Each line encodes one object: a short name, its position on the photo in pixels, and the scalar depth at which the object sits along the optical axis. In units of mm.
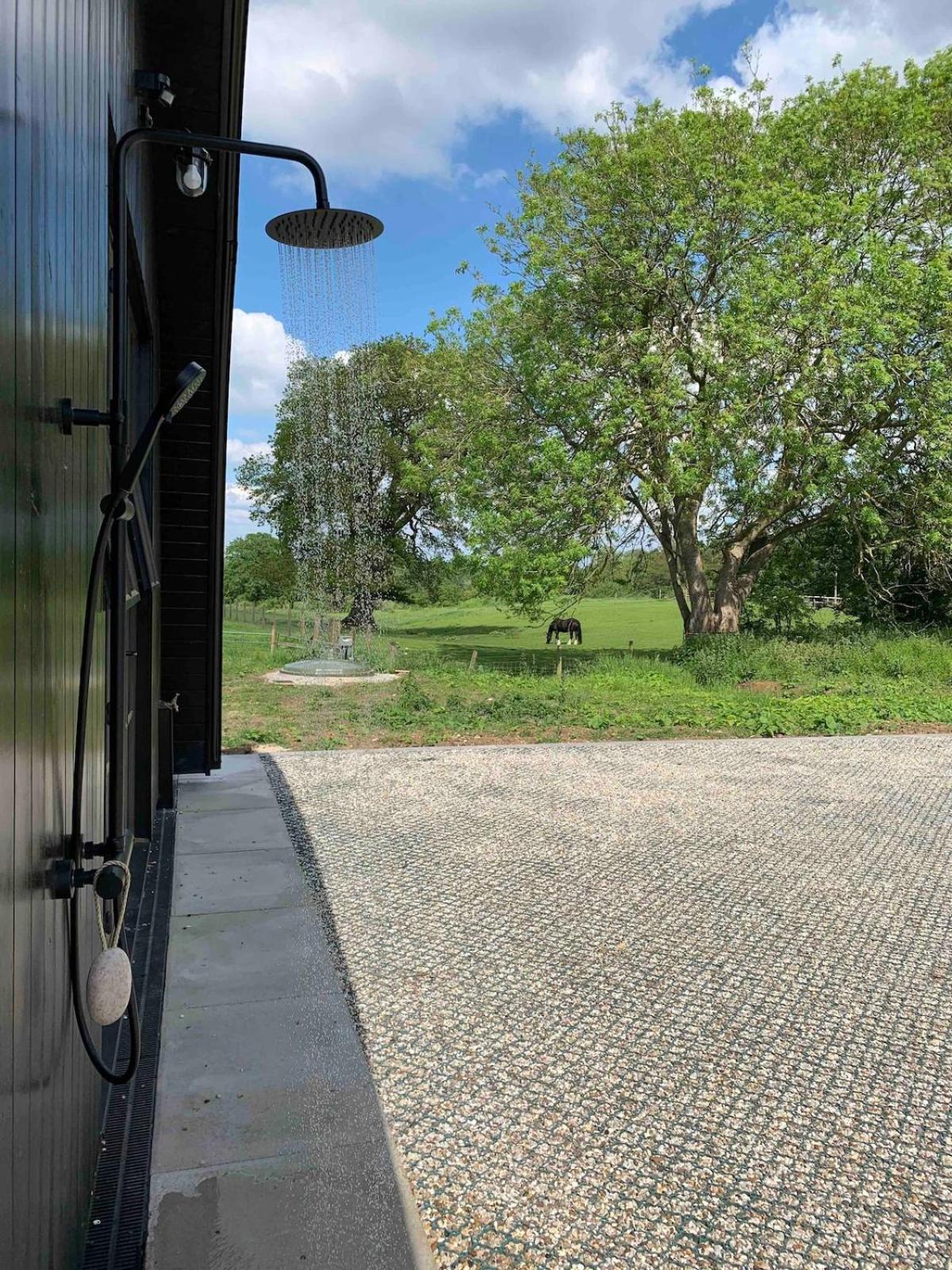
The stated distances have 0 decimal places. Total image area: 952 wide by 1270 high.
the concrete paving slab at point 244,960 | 3406
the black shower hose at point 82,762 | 1461
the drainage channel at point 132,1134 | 2111
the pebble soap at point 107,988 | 1560
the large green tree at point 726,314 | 13789
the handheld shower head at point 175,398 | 1878
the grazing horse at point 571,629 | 22797
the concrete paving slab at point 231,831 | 5289
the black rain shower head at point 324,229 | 3182
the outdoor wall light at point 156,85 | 3283
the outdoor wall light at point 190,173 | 3195
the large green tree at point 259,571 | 27438
